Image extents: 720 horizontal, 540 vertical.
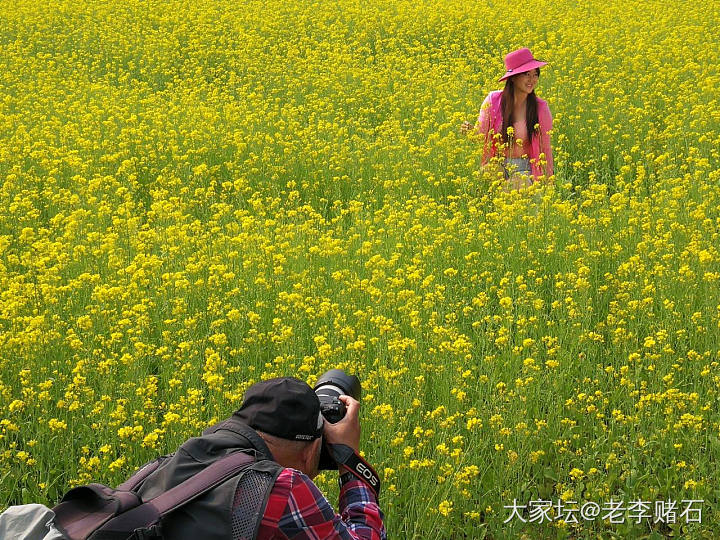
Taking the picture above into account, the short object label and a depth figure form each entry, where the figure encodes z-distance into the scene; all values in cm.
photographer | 233
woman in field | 668
